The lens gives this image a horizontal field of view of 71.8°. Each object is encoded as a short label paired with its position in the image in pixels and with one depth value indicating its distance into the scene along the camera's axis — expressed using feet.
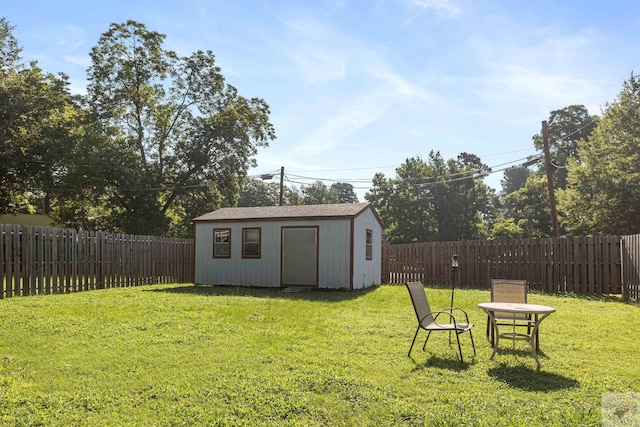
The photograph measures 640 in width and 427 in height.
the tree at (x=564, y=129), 141.28
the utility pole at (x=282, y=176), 99.91
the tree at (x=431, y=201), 119.96
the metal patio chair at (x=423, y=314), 18.10
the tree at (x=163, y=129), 85.35
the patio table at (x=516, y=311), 17.02
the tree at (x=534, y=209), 110.01
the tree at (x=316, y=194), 190.74
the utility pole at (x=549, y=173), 60.08
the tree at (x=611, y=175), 69.36
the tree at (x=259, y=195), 180.65
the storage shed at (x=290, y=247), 45.42
